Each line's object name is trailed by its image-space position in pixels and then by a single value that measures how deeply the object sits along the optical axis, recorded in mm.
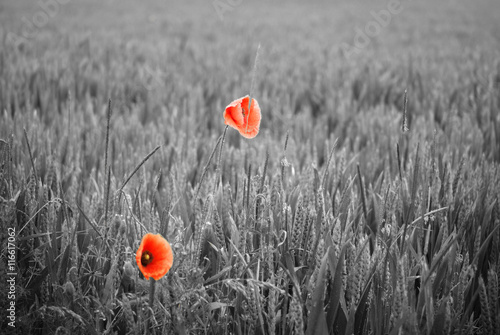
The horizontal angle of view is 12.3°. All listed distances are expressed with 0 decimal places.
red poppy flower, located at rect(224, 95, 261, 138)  3192
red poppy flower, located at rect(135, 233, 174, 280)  3115
